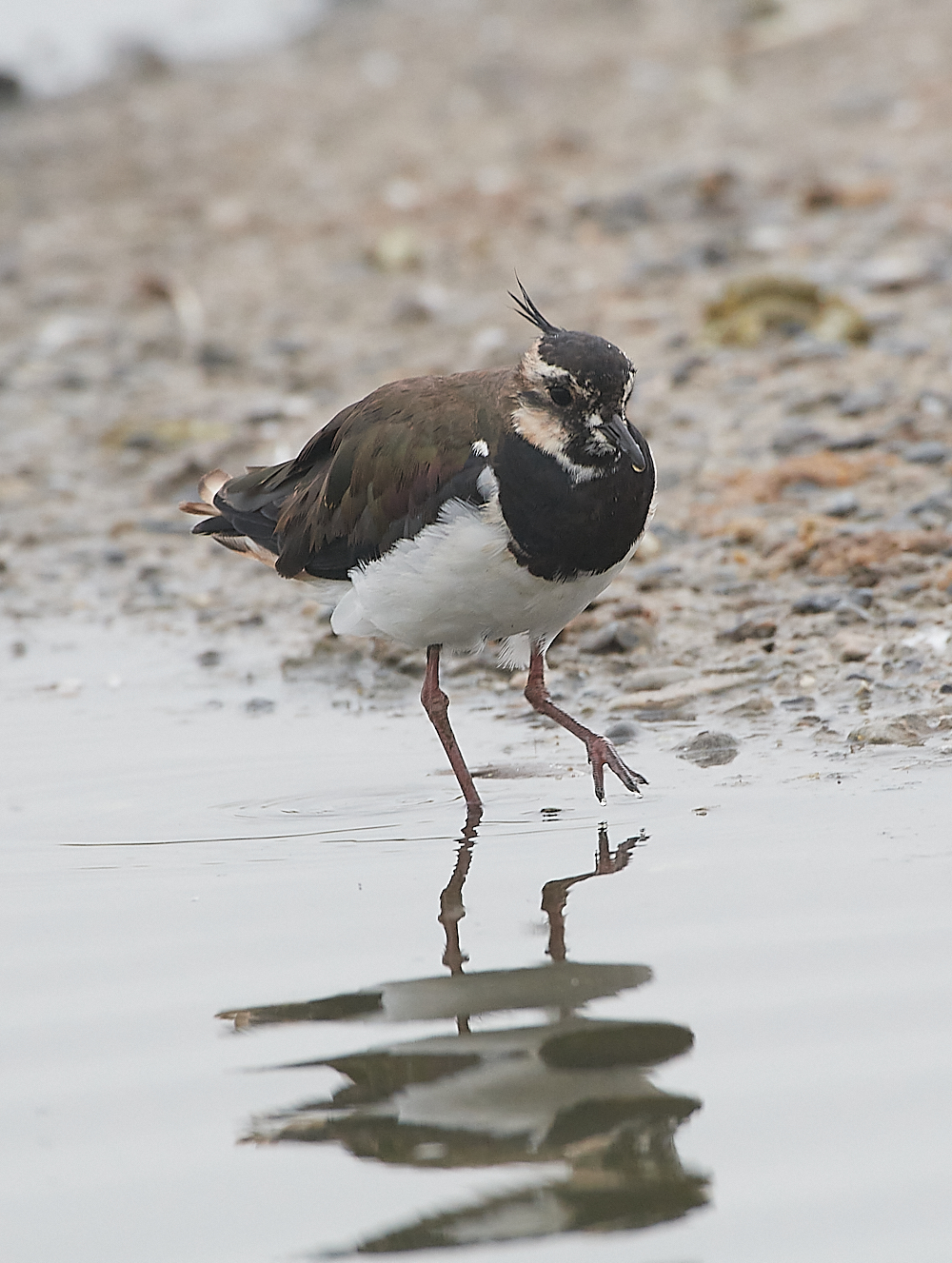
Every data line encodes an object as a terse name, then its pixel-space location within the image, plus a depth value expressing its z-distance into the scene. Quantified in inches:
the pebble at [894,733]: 404.8
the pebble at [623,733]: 442.0
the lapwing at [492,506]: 379.9
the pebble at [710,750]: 412.2
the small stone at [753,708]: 446.6
